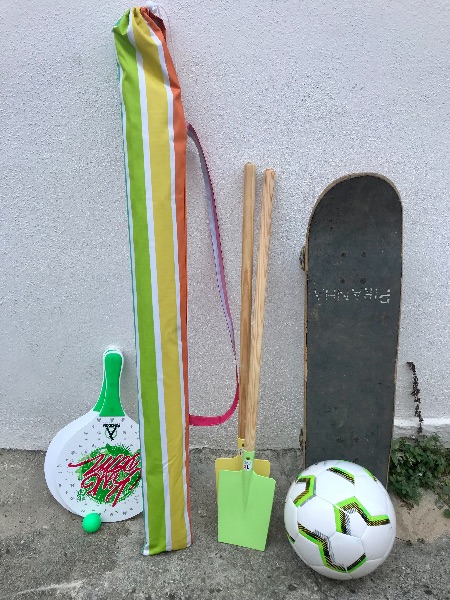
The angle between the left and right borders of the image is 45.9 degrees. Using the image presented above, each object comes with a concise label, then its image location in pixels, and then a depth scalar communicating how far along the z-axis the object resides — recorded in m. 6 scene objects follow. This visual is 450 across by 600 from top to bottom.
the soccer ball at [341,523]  1.65
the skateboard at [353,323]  1.93
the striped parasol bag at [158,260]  1.69
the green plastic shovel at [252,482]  1.91
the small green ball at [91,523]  1.97
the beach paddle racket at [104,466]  2.05
